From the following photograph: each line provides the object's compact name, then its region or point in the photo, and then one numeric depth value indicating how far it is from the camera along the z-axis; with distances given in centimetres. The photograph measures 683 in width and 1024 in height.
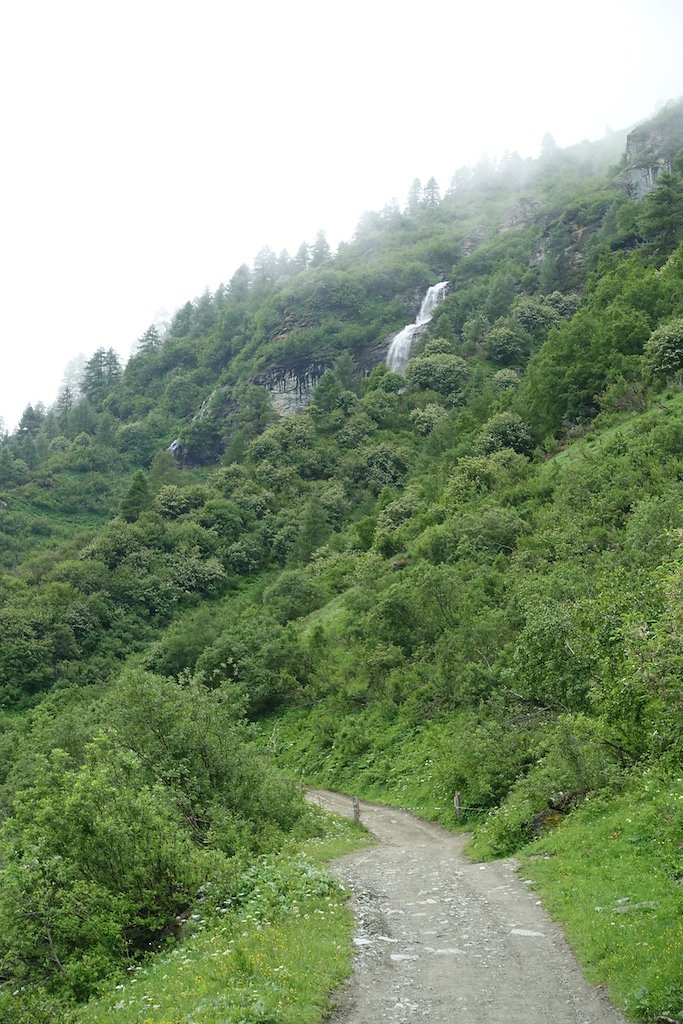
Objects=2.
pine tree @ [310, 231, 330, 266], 18662
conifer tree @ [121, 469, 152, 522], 9025
